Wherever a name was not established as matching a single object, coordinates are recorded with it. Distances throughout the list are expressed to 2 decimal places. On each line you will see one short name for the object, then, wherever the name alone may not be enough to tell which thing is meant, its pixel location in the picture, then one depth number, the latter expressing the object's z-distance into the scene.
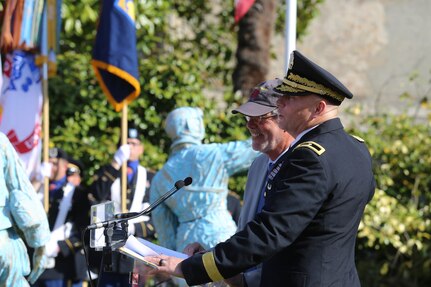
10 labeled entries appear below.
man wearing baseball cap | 8.84
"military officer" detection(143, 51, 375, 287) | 6.75
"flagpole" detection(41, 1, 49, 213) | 15.11
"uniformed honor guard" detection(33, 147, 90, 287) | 15.14
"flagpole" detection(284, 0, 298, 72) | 12.44
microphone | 7.38
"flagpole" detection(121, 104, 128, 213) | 14.63
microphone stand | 7.41
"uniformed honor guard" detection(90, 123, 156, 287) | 15.06
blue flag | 15.62
